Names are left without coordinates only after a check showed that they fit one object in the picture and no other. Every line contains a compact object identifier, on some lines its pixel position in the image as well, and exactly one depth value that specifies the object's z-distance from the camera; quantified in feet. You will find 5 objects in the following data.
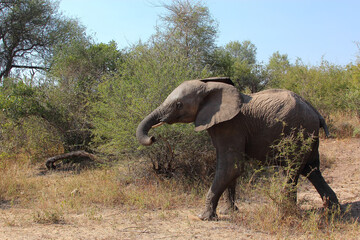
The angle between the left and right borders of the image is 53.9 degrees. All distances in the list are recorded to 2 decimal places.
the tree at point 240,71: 54.95
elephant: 16.88
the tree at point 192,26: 50.98
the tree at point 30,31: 62.90
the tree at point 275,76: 60.08
